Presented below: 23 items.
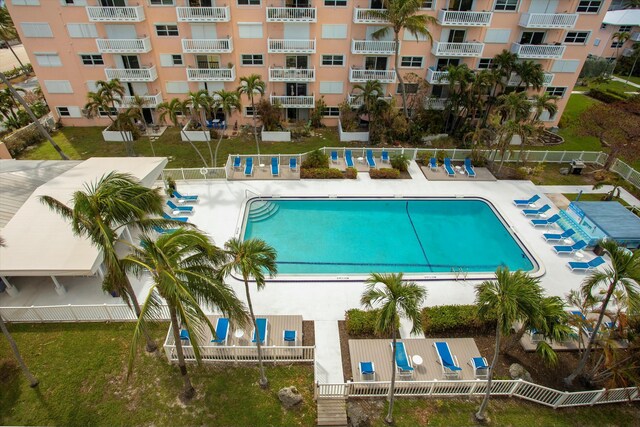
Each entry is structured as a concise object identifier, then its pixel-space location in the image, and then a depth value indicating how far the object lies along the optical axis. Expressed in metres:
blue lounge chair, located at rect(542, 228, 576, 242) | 21.66
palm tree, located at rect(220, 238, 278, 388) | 10.73
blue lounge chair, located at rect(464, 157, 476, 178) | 27.83
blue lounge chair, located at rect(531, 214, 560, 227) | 22.92
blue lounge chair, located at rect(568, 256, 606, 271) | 19.59
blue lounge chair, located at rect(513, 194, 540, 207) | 24.52
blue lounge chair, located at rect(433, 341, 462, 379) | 14.20
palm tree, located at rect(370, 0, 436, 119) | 26.58
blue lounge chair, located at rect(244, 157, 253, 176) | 26.75
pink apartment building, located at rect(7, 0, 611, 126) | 29.67
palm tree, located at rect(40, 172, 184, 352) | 10.42
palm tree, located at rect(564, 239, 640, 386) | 11.66
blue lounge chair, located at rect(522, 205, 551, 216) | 23.81
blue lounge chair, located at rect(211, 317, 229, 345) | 14.80
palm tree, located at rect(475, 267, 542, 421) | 10.88
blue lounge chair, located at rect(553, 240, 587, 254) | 20.77
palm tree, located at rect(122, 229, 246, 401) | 9.28
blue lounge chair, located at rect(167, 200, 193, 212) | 22.92
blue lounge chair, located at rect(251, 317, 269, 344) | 14.92
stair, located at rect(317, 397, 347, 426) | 12.84
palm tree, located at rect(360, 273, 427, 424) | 10.43
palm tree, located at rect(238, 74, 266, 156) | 27.94
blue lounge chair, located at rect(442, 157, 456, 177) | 27.98
